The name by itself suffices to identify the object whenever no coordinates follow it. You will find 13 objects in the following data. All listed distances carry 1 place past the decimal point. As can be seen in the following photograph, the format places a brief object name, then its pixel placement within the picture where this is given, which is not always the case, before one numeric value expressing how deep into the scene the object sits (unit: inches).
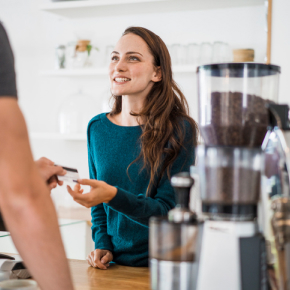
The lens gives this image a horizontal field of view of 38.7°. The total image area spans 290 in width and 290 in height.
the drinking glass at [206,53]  98.0
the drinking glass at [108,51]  107.5
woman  56.9
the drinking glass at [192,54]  99.7
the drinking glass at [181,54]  100.7
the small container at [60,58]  111.8
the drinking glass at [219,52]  97.3
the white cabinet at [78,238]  95.0
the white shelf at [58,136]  106.9
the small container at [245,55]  95.3
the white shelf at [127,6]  101.6
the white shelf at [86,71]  98.9
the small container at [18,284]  32.8
